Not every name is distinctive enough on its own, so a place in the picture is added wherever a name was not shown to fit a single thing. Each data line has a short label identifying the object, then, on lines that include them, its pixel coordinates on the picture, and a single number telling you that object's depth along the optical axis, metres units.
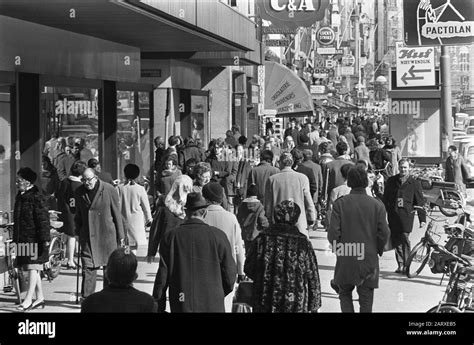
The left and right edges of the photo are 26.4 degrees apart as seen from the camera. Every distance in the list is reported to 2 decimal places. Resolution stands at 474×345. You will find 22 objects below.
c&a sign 23.23
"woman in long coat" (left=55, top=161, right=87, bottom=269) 13.80
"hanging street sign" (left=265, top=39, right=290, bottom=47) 35.53
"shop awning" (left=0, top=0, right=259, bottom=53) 13.50
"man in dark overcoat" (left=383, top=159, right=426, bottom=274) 14.35
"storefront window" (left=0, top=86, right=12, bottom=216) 14.29
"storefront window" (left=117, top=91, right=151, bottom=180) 21.12
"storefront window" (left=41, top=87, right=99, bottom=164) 16.41
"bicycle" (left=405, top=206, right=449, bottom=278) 13.49
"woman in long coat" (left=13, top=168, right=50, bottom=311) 11.40
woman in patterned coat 8.01
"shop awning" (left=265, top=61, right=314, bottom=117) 33.03
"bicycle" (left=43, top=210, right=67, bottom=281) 13.91
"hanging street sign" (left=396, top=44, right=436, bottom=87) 25.75
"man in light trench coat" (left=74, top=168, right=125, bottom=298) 11.58
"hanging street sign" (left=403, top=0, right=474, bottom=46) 20.03
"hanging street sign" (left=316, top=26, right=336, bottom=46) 43.84
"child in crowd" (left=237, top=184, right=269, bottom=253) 12.03
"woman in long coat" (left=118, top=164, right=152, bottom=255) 12.90
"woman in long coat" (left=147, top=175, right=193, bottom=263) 11.03
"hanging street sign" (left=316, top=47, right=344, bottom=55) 44.56
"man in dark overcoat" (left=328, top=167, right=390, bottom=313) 9.61
